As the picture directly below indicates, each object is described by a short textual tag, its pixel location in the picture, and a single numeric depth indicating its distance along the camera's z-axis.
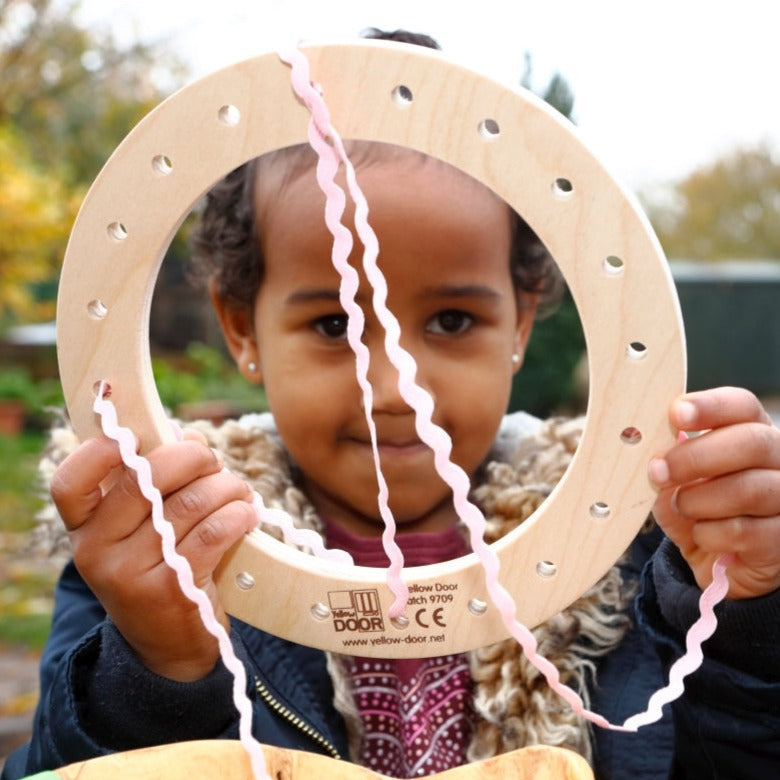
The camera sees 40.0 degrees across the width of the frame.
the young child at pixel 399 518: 0.74
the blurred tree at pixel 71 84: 3.83
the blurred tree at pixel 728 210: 8.81
